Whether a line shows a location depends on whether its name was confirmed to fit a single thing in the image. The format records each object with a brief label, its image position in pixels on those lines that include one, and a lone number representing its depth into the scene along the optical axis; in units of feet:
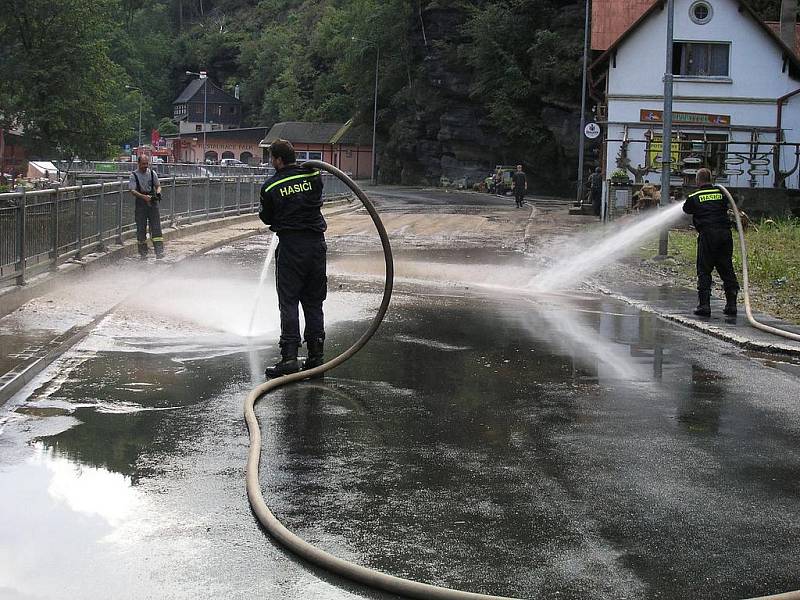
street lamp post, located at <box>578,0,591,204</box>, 144.25
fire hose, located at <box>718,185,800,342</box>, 39.22
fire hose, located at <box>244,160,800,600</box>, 14.43
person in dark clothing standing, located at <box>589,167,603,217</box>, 129.39
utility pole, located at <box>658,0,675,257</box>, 70.33
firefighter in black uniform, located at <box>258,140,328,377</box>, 30.12
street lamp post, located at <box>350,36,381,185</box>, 288.30
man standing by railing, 62.95
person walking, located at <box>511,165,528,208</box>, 150.80
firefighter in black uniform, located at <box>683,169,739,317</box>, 45.42
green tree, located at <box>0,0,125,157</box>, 169.48
